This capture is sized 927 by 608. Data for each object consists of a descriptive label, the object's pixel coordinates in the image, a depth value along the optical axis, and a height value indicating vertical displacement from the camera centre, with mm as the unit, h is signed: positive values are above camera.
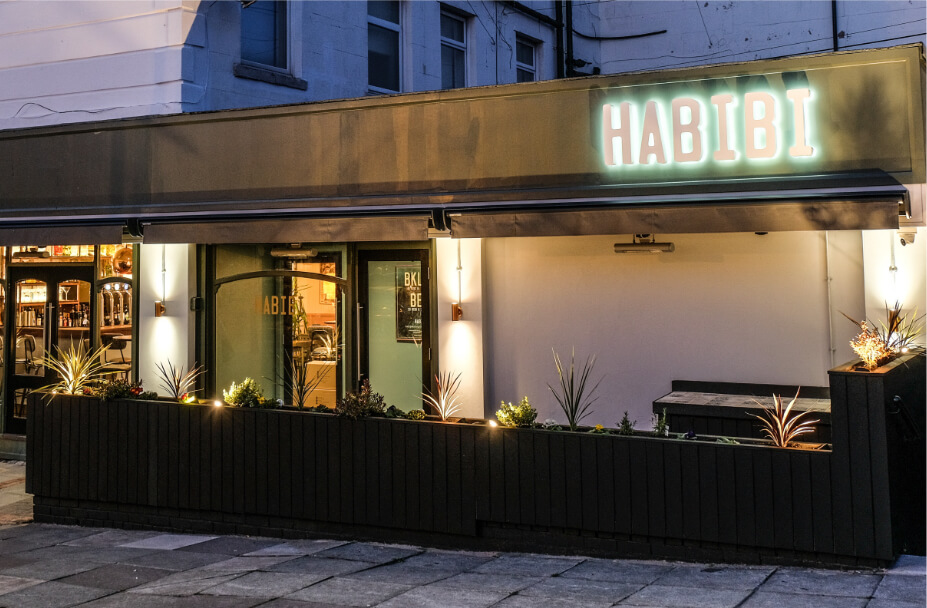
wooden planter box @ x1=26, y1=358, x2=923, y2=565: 6250 -1101
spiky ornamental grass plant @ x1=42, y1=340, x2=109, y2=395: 9555 -171
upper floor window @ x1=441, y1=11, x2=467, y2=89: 13562 +4565
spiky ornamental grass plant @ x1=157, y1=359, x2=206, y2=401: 9281 -265
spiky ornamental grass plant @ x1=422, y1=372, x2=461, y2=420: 7773 -424
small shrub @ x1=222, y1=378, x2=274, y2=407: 8664 -392
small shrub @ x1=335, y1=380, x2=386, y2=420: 7902 -457
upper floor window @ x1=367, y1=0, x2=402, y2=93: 12688 +4343
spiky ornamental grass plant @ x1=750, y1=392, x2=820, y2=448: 6418 -612
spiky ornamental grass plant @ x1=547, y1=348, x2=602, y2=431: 9430 -404
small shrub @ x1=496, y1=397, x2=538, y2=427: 7387 -542
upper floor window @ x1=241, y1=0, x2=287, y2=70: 11570 +4160
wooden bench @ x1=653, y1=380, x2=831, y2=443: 7721 -550
